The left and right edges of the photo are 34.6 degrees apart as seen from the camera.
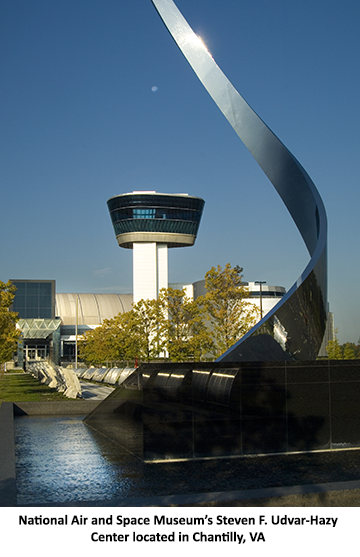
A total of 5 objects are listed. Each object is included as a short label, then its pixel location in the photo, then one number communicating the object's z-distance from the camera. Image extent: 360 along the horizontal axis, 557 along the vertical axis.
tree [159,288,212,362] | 34.03
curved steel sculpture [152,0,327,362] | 10.51
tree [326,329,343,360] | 30.84
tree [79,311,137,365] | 40.97
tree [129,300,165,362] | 39.66
